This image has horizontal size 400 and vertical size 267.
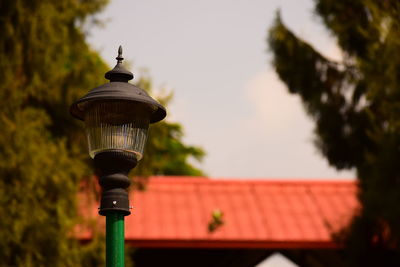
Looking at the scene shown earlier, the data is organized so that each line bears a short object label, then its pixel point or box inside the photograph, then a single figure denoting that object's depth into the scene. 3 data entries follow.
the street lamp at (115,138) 4.84
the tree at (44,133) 11.31
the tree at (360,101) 10.75
